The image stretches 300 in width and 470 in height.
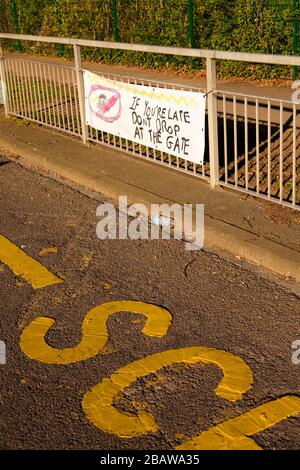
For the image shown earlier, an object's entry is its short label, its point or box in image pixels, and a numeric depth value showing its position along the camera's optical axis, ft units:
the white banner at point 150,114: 21.06
